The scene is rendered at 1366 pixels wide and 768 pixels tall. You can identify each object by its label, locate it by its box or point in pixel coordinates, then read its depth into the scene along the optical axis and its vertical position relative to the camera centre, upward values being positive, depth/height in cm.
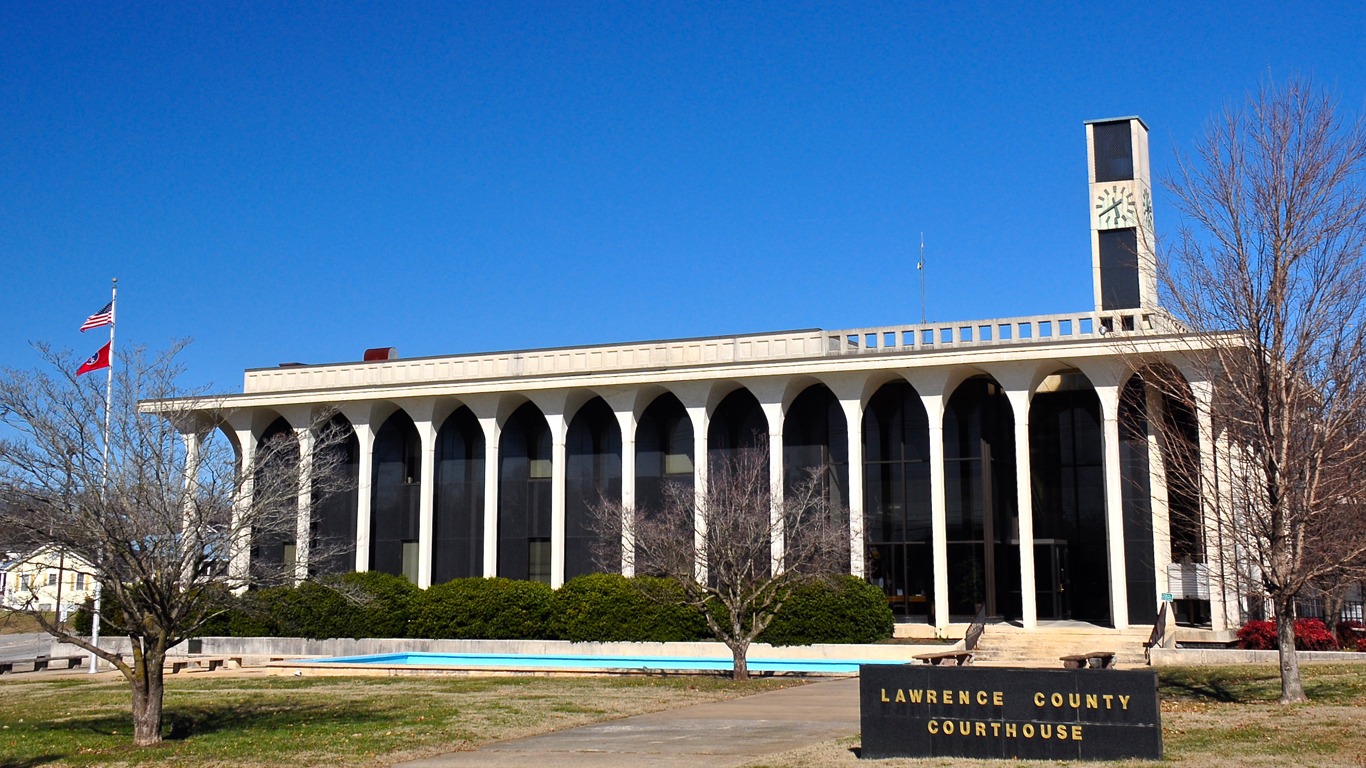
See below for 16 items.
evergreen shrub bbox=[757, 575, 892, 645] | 3184 -212
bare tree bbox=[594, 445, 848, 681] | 2673 -8
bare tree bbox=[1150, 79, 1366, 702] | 1777 +204
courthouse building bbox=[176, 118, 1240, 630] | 3438 +288
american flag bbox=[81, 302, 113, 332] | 3038 +553
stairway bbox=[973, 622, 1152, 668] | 3036 -283
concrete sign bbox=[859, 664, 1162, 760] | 1274 -192
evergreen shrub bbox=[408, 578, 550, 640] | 3525 -208
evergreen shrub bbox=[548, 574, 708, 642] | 3344 -211
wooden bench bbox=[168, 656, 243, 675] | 3220 -327
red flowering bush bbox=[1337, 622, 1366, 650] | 2661 -232
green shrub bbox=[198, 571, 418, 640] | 3603 -212
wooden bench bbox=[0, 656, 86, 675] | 3305 -331
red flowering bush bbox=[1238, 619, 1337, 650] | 2623 -230
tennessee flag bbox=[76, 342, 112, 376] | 2998 +442
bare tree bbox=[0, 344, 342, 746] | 1636 +27
